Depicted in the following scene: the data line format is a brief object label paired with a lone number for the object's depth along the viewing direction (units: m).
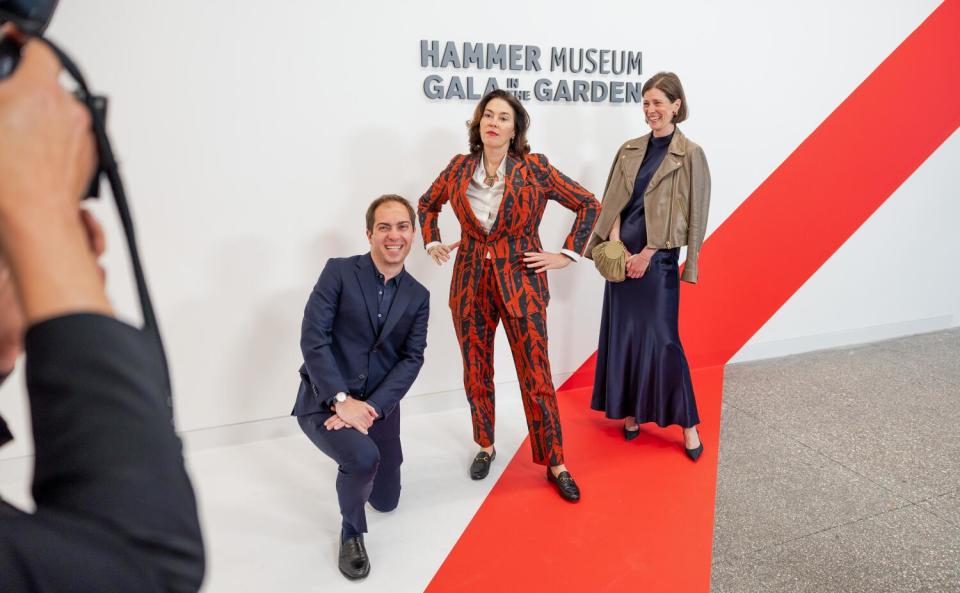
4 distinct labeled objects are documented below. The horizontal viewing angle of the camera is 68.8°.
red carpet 2.90
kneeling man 2.47
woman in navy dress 3.11
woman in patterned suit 2.90
